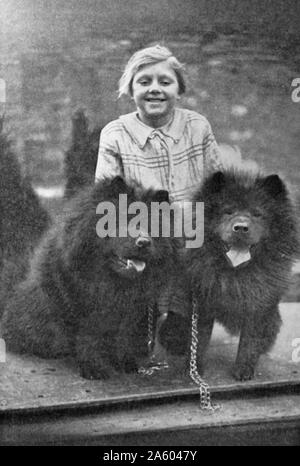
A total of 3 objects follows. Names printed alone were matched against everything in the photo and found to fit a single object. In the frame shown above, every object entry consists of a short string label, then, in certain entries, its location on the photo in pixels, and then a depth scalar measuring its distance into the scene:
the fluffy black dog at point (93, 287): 2.49
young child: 2.59
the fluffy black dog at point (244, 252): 2.54
